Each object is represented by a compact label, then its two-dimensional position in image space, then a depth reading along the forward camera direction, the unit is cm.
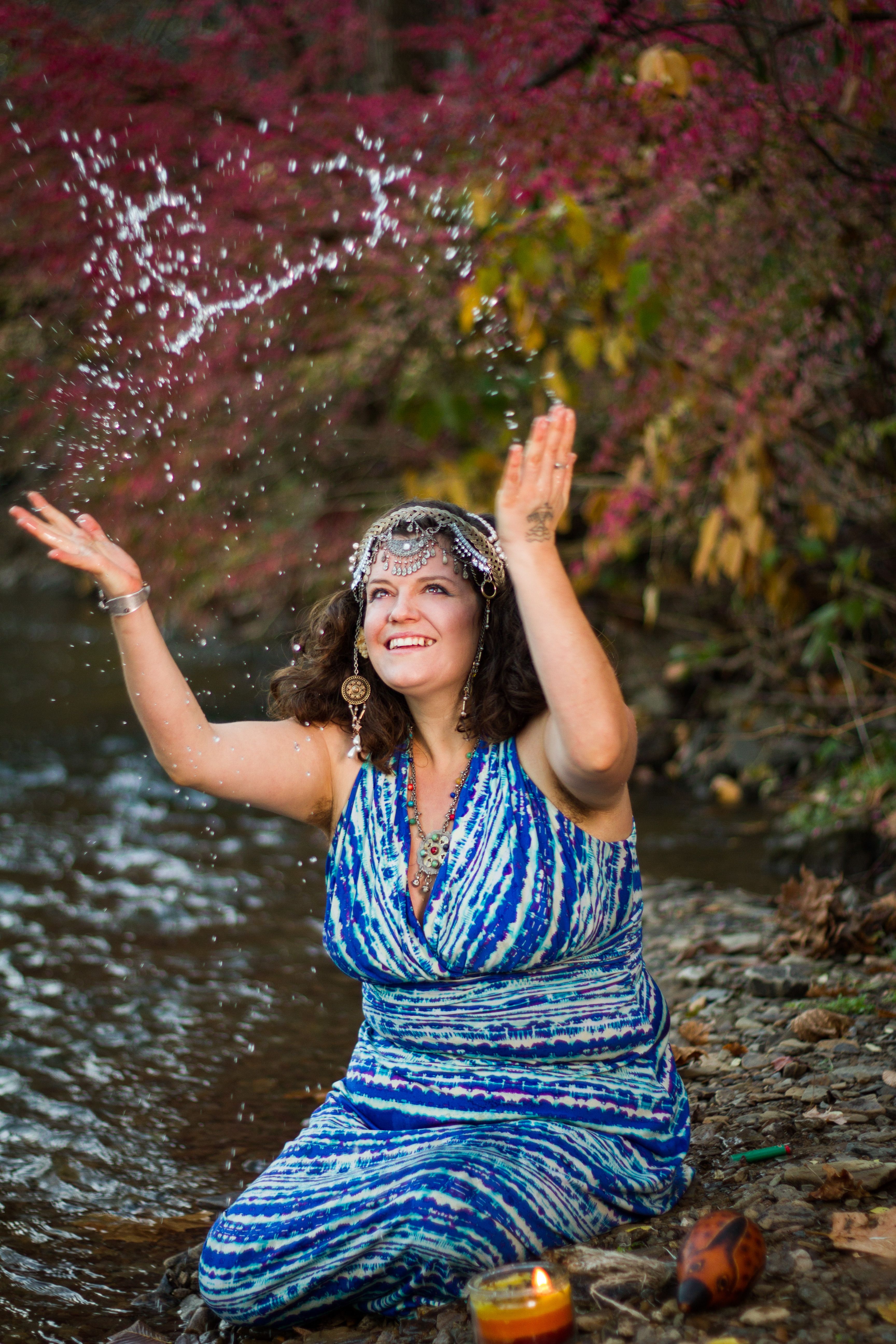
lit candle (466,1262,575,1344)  198
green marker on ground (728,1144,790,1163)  277
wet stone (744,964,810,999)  407
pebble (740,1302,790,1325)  201
